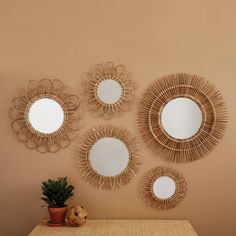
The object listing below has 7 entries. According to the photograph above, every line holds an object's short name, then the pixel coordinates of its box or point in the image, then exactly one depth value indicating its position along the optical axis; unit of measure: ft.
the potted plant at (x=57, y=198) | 6.70
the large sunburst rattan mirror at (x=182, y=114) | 7.23
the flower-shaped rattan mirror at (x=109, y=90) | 7.23
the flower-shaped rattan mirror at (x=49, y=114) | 7.29
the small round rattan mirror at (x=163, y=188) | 7.23
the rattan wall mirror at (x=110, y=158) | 7.25
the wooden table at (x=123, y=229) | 6.27
